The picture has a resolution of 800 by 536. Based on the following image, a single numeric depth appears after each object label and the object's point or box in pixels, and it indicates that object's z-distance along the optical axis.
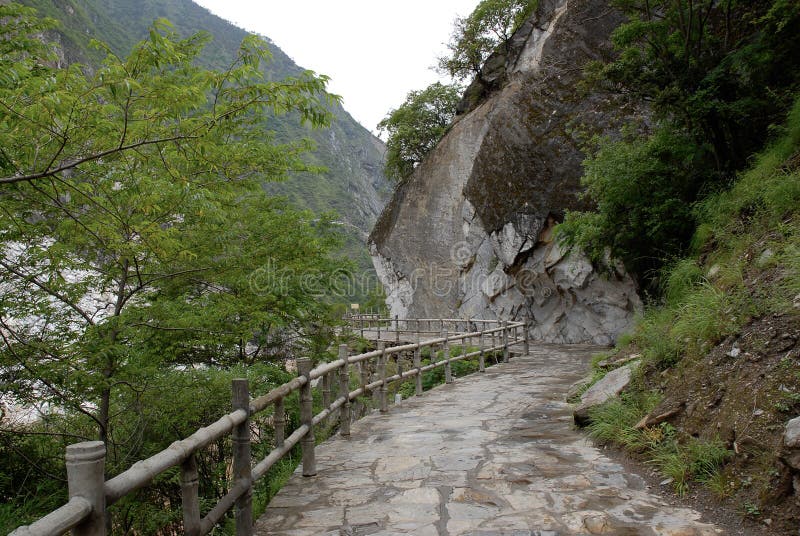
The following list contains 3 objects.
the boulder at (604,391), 5.93
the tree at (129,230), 3.79
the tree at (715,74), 8.67
